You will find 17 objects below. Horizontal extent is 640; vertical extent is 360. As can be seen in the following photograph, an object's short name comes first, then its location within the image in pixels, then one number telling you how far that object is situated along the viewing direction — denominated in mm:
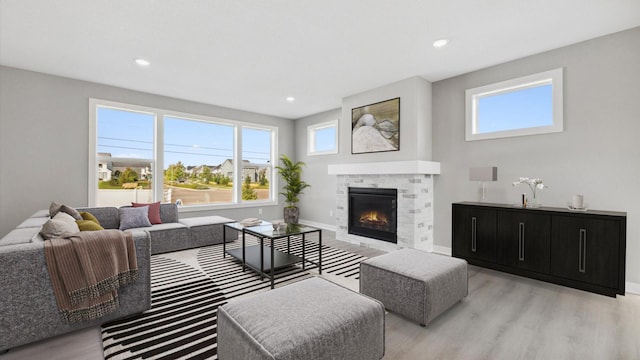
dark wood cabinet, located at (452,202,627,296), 2553
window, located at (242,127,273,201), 6262
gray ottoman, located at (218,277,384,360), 1271
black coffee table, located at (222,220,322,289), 3025
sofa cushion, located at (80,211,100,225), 3235
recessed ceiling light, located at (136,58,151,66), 3512
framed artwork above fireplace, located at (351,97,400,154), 4258
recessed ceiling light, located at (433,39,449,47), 2976
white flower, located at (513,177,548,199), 3138
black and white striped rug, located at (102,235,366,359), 1822
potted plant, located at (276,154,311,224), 6340
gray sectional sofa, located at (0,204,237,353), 1703
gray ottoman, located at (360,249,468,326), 2085
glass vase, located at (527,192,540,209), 3170
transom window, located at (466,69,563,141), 3203
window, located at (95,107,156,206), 4543
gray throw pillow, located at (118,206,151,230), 3994
